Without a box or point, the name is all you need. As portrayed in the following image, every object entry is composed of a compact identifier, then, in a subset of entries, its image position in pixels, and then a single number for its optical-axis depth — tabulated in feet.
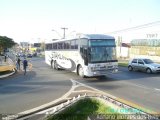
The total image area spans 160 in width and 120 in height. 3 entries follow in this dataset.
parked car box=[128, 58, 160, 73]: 43.64
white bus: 33.16
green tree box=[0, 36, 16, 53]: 191.96
